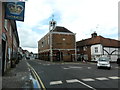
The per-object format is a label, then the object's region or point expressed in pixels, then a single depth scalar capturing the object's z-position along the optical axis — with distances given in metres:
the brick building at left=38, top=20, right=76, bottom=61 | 27.61
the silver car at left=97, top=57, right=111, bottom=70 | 12.34
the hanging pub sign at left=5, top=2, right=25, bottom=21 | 6.06
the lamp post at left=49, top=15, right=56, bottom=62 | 32.74
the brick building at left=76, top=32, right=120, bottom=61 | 25.61
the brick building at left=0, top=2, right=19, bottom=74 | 6.84
